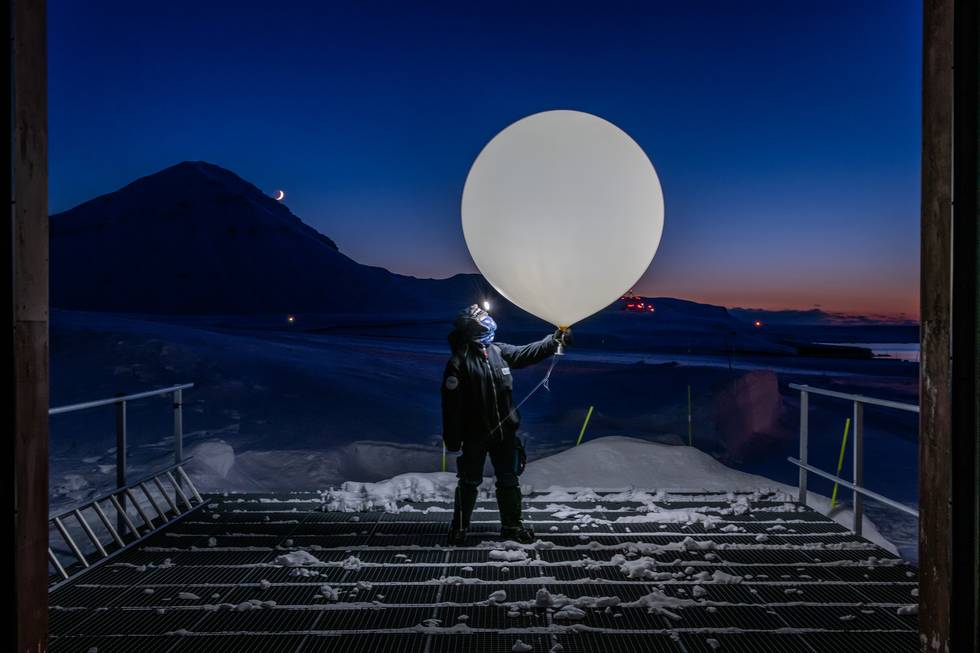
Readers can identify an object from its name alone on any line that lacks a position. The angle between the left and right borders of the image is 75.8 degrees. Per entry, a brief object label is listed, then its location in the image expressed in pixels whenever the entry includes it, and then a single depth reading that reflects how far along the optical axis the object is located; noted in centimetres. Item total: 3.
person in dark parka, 543
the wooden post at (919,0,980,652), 211
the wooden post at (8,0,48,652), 223
